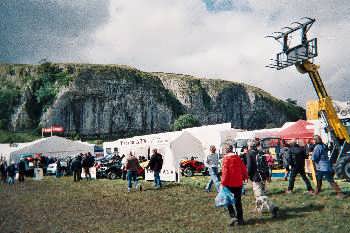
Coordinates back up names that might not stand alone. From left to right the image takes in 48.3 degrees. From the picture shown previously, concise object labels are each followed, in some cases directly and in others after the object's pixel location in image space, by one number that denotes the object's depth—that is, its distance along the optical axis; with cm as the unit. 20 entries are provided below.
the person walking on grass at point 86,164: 2724
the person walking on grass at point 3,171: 3065
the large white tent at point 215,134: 3656
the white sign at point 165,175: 2194
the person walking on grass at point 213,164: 1443
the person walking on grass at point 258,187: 980
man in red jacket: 892
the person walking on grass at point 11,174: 2833
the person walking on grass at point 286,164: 1789
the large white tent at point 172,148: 2755
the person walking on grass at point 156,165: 1855
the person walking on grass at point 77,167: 2689
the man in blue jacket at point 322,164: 1156
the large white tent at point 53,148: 4388
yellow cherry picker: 1482
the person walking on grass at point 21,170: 2919
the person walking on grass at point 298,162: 1263
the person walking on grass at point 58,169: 3294
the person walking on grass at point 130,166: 1825
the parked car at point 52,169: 3600
